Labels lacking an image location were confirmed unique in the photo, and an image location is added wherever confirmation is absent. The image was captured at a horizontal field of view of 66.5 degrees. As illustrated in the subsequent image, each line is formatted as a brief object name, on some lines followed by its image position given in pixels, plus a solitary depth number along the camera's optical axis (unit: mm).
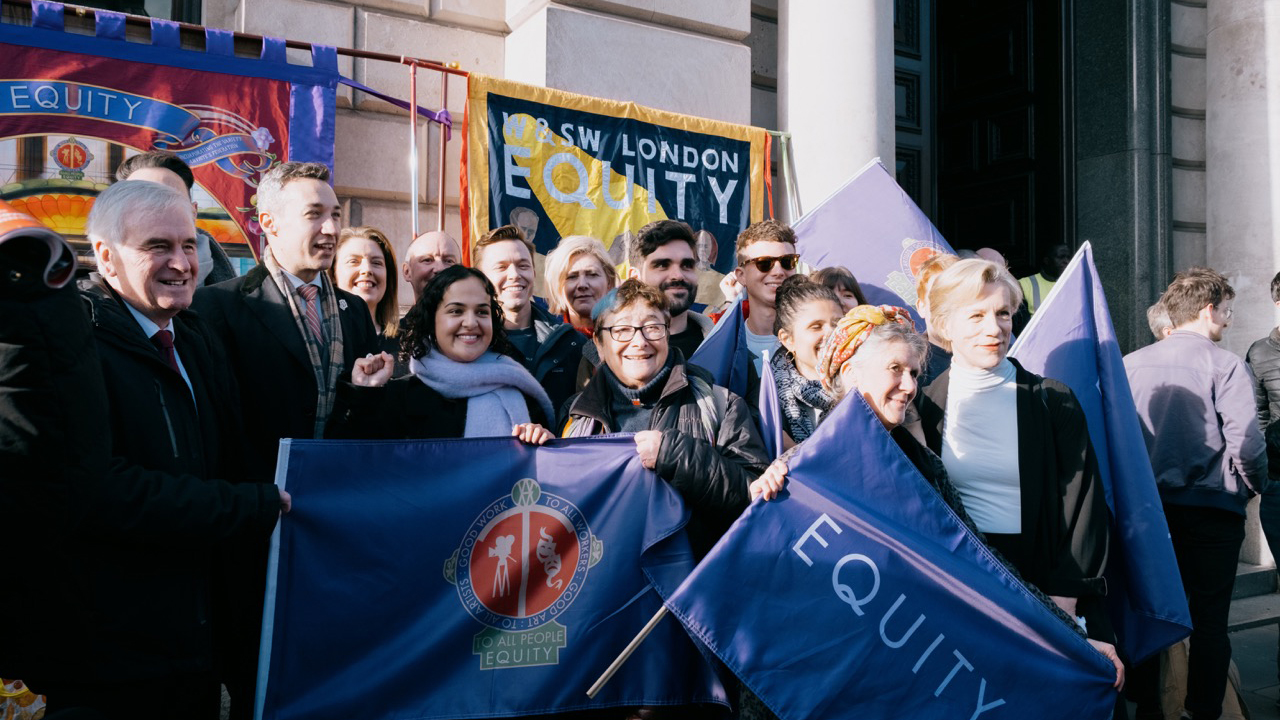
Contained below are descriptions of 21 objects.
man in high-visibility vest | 6656
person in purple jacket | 4496
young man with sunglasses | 4180
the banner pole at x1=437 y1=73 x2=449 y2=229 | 5387
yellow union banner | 5469
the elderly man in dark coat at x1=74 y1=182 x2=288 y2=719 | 2223
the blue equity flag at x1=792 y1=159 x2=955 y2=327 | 5059
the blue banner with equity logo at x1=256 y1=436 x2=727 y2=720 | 2812
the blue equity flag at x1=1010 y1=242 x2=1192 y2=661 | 3229
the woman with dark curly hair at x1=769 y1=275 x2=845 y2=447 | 3346
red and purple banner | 4344
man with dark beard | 4043
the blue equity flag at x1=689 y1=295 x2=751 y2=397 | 3734
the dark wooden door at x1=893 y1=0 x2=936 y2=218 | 8977
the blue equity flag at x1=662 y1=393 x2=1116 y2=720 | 2664
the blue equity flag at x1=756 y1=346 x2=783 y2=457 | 3078
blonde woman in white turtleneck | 2986
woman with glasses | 2914
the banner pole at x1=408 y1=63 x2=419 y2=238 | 5230
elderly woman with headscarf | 2861
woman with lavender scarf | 3102
